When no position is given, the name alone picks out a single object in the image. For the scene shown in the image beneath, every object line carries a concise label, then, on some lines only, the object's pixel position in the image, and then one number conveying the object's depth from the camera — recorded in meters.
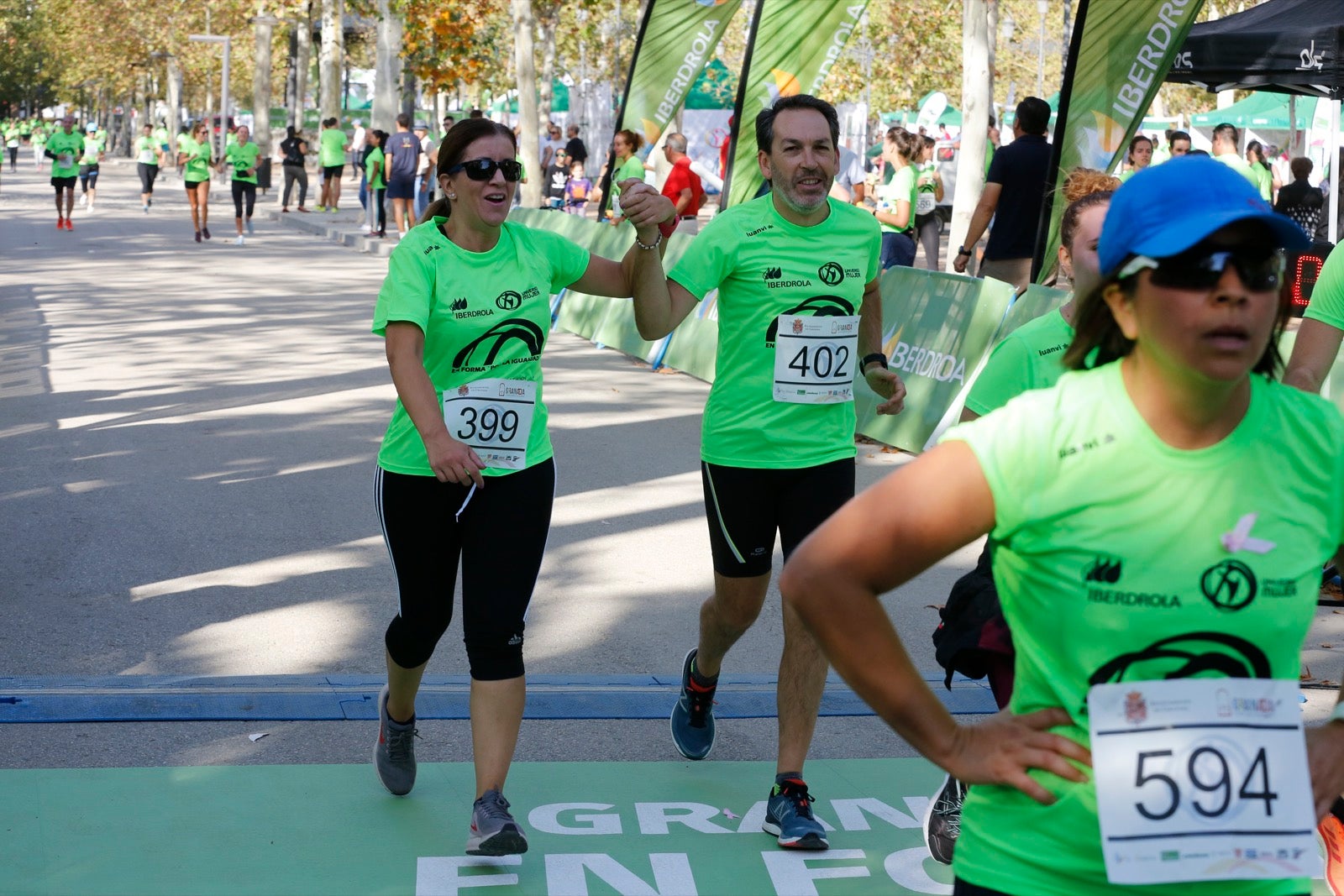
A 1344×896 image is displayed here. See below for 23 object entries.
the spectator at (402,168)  26.84
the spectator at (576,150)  30.14
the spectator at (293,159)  36.66
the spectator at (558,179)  32.09
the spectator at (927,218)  18.33
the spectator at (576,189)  30.67
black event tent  15.17
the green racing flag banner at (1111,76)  10.73
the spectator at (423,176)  29.12
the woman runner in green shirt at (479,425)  4.39
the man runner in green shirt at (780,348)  4.89
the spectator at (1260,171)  22.00
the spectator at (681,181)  16.71
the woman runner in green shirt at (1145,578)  2.10
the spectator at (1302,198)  19.62
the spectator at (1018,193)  12.38
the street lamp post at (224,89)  42.25
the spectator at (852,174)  21.47
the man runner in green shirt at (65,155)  28.59
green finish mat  4.37
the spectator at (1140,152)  17.27
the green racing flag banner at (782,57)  14.50
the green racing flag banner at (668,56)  16.64
